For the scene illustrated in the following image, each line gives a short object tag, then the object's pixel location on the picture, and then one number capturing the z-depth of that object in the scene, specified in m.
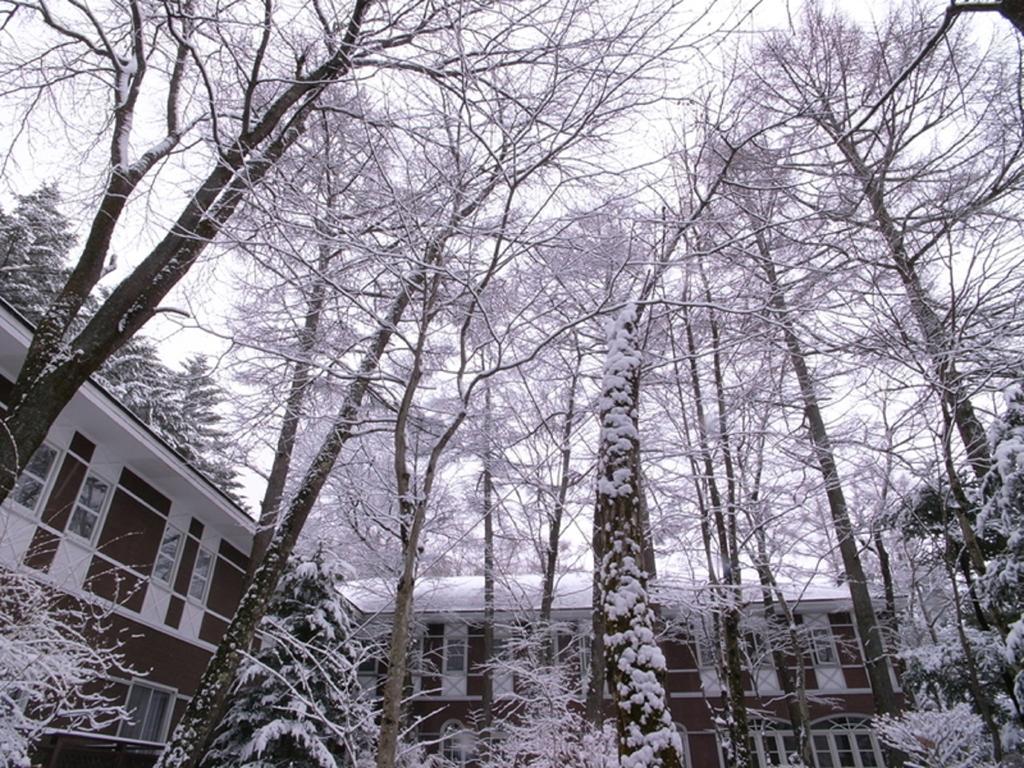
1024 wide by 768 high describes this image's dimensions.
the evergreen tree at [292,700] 8.73
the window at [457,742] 18.29
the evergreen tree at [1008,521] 6.12
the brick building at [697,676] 18.70
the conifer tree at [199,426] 24.17
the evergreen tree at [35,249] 20.16
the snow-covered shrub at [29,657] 5.49
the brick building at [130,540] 9.20
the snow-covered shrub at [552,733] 8.24
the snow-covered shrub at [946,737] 7.93
